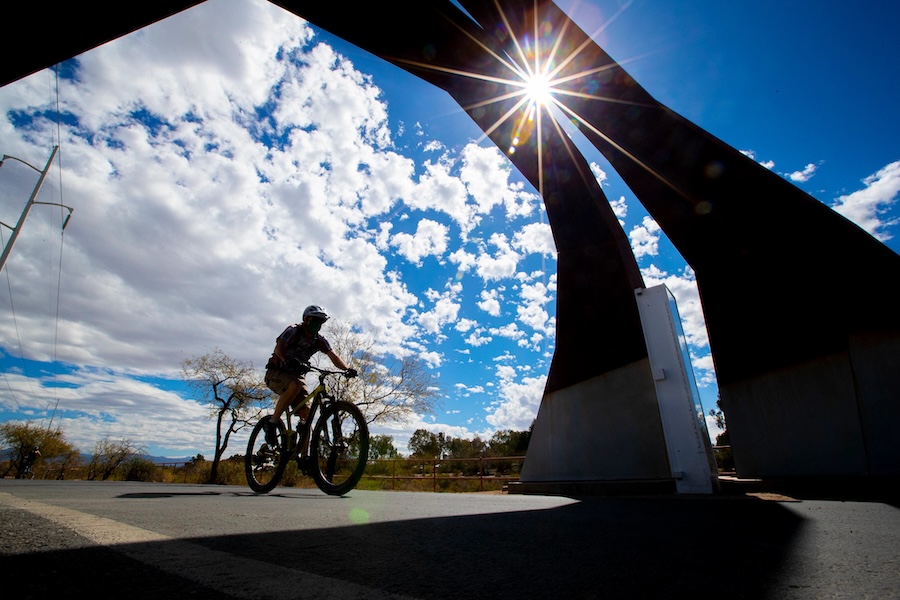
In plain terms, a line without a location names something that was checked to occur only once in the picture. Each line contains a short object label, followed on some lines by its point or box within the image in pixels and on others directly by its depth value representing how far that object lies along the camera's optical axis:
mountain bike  4.36
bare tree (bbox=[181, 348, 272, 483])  29.47
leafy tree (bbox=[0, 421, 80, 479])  22.88
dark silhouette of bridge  6.54
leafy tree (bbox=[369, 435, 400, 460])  30.85
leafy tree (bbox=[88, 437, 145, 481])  21.33
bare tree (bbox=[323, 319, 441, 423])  27.69
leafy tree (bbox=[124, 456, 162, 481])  20.36
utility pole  18.69
